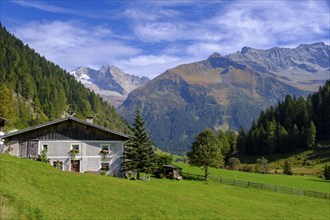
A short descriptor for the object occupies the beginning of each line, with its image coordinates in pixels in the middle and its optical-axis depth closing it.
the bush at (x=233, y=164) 115.38
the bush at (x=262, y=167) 104.80
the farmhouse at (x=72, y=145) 50.56
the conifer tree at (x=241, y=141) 159.65
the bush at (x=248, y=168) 108.88
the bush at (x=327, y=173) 88.12
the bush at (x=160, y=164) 59.84
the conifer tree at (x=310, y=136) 138.00
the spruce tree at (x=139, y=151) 51.66
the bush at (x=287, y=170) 102.63
